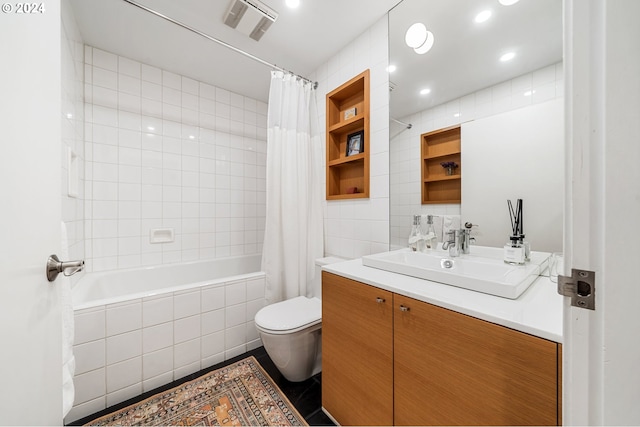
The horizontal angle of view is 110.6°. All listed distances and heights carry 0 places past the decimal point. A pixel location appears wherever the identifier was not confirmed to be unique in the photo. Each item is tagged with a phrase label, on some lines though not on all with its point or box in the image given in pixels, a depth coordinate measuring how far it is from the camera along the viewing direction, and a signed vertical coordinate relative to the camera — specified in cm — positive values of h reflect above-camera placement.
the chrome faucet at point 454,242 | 118 -16
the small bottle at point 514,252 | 99 -18
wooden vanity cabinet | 58 -51
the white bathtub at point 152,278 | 152 -59
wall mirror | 96 +65
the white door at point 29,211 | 43 +0
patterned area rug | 116 -109
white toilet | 132 -77
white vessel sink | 78 -25
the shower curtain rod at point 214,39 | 127 +118
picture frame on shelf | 174 +56
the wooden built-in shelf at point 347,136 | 166 +64
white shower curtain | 183 +10
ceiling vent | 138 +130
